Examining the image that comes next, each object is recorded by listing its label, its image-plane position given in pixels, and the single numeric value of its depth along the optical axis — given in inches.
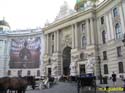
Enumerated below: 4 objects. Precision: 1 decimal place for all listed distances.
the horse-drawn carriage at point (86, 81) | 329.7
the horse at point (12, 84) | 264.2
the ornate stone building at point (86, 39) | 854.0
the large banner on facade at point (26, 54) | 1310.5
